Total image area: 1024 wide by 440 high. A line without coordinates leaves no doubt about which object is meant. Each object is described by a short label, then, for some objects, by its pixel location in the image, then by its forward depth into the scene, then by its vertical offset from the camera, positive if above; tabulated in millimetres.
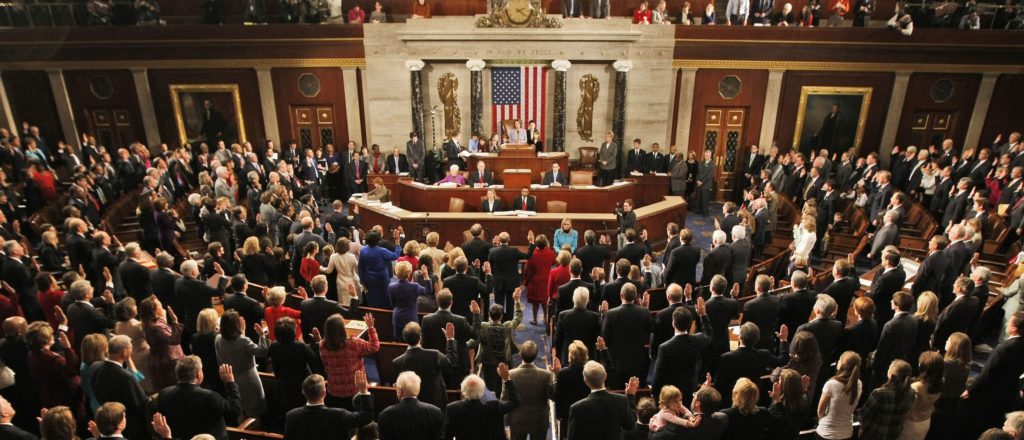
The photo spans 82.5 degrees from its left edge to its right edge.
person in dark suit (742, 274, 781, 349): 5297 -2054
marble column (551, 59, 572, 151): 13602 -789
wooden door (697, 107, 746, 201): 14031 -1571
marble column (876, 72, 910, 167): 13320 -877
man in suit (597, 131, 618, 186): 13227 -1881
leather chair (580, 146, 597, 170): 14156 -1974
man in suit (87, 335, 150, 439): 4098 -2098
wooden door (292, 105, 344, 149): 14336 -1263
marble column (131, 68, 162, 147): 13795 -841
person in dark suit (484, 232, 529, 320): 7009 -2266
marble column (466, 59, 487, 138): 13703 -512
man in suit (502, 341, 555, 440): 4234 -2309
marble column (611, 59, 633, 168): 13608 -707
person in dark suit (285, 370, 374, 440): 3631 -2104
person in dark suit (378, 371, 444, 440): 3660 -2092
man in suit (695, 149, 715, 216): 12572 -2224
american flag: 14016 -473
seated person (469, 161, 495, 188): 11375 -2001
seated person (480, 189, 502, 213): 10056 -2209
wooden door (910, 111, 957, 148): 13602 -1201
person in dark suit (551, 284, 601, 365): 5168 -2169
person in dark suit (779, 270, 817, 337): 5527 -2126
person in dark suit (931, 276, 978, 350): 5324 -2143
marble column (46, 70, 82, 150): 13766 -830
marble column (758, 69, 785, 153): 13558 -786
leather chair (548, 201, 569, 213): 10547 -2314
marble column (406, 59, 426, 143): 13758 -400
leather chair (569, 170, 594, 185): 12008 -2075
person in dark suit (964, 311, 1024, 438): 4414 -2306
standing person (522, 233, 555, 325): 7047 -2360
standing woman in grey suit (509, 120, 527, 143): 13469 -1343
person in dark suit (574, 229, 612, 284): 7078 -2127
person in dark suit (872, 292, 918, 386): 4883 -2128
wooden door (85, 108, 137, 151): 14125 -1290
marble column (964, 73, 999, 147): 13195 -750
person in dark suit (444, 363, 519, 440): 3799 -2172
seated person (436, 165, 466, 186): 11469 -2000
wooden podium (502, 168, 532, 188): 11273 -1958
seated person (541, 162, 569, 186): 11328 -1967
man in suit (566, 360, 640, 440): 3822 -2161
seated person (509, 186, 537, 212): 10195 -2174
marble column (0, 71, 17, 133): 13820 -931
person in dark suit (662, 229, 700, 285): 6707 -2114
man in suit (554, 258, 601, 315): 5836 -2089
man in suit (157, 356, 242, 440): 3799 -2095
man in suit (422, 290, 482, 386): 5020 -2124
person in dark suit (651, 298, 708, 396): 4590 -2148
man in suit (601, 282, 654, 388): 5102 -2197
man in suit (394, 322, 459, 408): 4336 -2121
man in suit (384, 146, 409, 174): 13347 -2030
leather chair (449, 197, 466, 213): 10633 -2318
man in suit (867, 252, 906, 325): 5855 -2039
